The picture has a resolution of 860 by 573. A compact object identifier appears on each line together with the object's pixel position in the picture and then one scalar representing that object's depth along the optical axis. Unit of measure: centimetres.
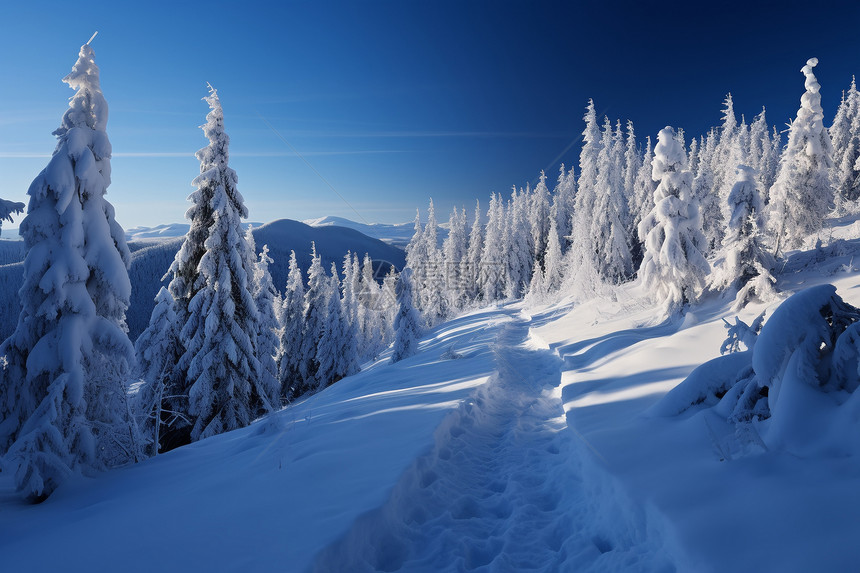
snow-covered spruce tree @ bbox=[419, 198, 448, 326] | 4534
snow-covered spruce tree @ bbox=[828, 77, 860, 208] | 3784
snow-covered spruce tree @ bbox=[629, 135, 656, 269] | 3847
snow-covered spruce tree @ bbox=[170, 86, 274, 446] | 1341
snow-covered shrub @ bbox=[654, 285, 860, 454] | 360
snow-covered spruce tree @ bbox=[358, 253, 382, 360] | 5334
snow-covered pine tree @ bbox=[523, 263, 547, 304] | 3705
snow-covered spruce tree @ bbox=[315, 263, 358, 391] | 3108
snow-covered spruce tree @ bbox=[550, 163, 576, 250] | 5325
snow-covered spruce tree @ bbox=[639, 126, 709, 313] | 1529
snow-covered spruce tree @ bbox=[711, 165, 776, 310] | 1357
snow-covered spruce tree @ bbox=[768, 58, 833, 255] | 2203
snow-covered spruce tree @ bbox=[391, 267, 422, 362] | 2498
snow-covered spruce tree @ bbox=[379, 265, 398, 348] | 5321
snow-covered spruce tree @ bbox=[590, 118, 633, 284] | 3077
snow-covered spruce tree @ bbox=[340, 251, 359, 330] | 3821
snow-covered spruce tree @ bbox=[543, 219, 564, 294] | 4306
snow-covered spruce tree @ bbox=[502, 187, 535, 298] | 5392
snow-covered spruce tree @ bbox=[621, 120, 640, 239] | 4625
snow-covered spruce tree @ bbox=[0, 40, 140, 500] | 674
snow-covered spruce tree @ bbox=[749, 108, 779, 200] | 4328
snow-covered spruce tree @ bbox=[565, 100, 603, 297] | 2928
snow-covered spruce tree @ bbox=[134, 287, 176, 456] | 1364
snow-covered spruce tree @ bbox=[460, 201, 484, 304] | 6013
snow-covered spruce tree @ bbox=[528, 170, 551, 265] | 5859
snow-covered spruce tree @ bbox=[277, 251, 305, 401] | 3388
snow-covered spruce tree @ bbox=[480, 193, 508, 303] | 5388
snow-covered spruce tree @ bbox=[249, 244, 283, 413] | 1638
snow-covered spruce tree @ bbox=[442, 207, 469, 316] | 5398
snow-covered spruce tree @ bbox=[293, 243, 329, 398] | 3362
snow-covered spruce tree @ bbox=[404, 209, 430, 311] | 5340
